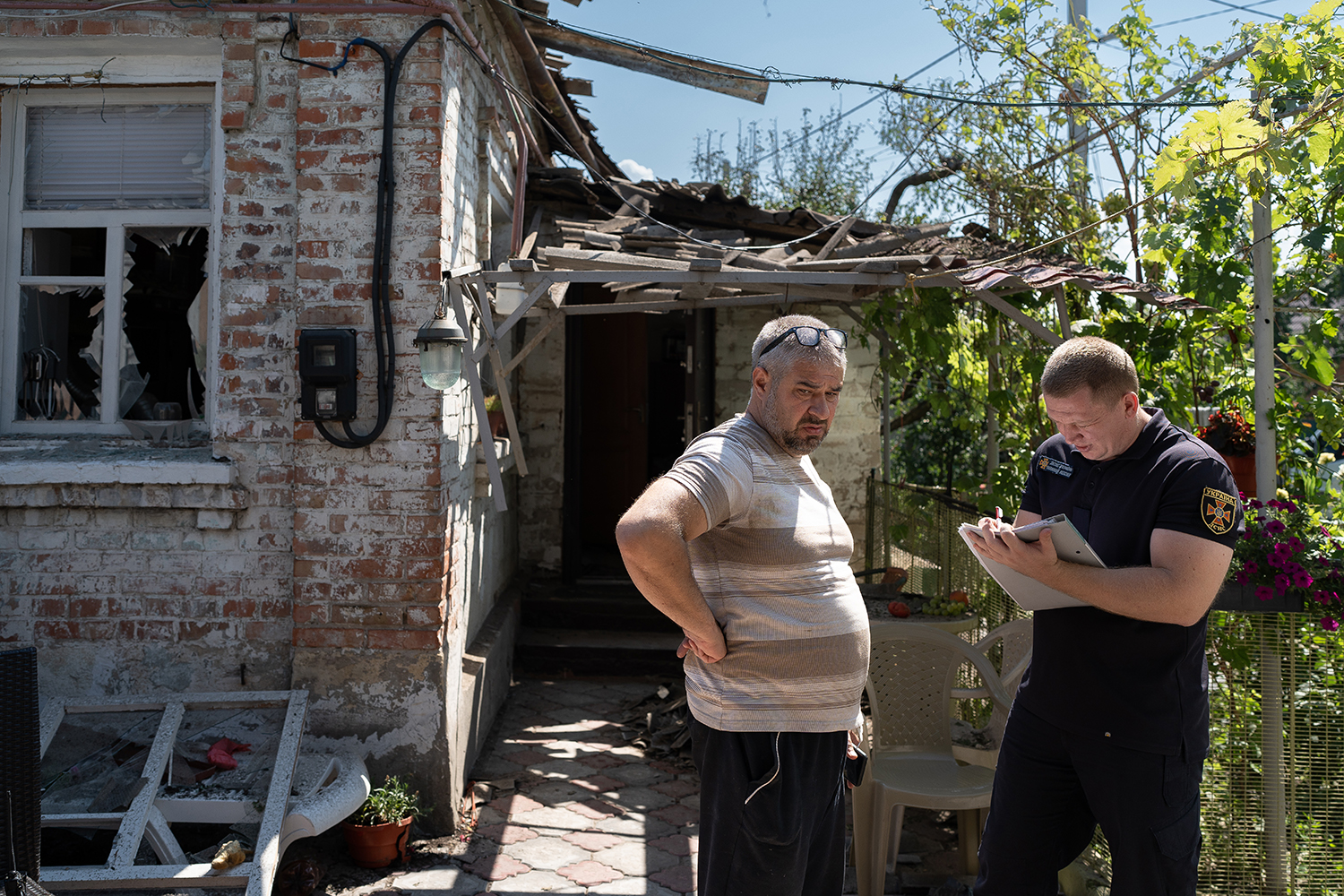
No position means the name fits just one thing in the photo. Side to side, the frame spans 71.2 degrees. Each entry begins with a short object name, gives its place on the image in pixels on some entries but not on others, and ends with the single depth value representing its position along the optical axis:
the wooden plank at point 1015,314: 3.91
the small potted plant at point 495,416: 5.53
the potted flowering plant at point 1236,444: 3.65
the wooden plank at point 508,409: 4.22
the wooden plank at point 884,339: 5.32
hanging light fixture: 3.51
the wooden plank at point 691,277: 3.72
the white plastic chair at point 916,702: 3.33
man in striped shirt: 2.03
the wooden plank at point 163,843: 2.99
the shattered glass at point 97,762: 3.20
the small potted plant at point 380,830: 3.56
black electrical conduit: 3.72
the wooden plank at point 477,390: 3.74
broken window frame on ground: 2.84
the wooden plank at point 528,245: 4.62
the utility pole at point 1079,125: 6.18
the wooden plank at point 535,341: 4.47
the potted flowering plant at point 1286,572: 2.86
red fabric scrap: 3.41
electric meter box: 3.69
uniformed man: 2.12
